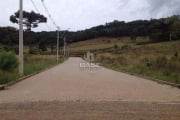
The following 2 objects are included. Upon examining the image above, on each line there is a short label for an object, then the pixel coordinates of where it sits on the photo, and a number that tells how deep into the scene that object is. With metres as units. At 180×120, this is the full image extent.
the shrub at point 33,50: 103.83
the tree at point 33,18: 92.44
